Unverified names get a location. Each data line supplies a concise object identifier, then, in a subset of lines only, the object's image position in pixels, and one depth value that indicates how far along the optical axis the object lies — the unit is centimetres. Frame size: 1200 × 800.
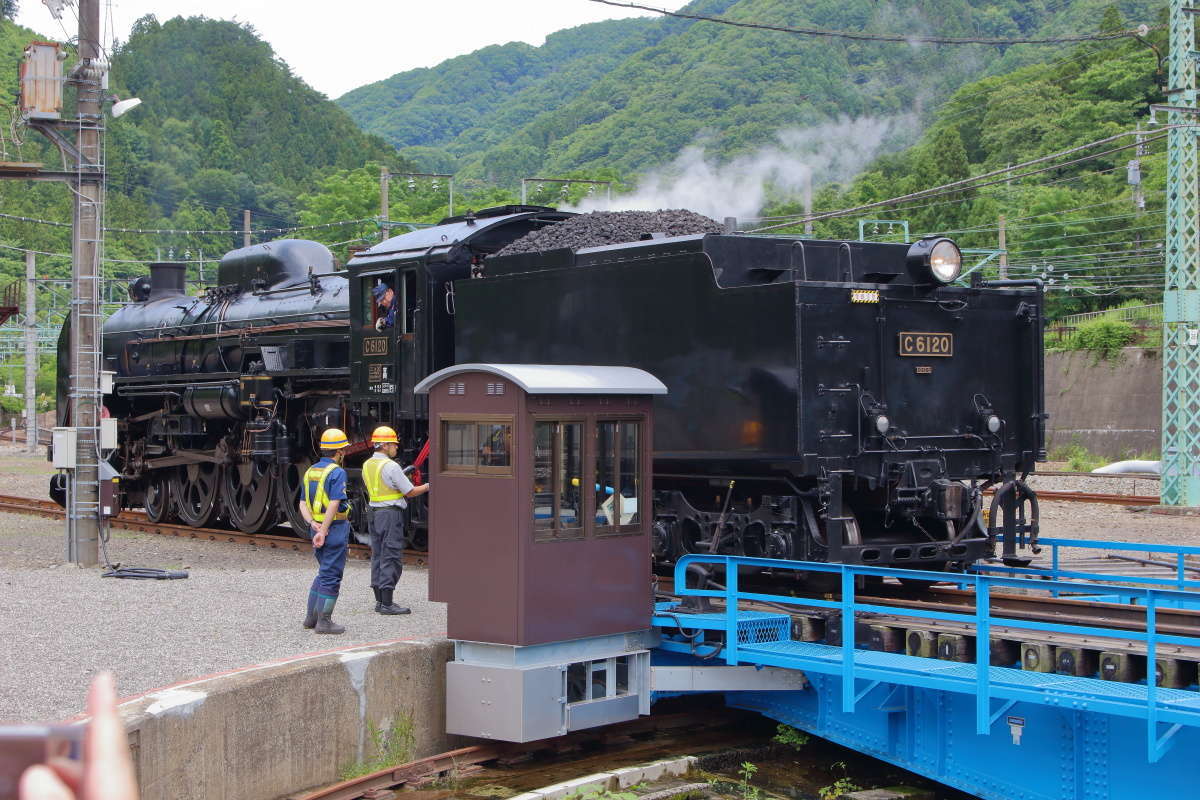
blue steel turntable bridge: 703
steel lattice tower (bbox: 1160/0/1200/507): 2080
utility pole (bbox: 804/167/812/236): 3356
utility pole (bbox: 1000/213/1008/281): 3478
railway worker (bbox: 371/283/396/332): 1367
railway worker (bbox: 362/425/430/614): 1037
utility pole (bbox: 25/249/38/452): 4216
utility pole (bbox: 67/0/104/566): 1386
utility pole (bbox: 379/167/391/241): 3525
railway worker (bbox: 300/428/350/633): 953
